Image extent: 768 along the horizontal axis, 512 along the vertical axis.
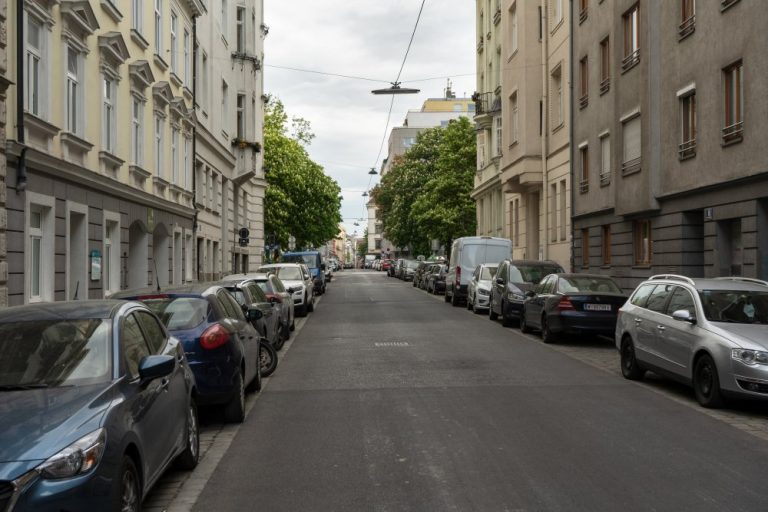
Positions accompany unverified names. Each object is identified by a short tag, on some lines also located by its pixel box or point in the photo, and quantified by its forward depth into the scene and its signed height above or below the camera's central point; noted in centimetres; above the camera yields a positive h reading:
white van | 3075 +10
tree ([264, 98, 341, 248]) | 5866 +477
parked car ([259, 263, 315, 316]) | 2552 -77
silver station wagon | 919 -91
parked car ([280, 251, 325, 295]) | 3997 -30
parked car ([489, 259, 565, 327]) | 2153 -65
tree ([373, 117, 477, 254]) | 5691 +439
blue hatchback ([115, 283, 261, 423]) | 838 -82
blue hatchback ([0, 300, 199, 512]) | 416 -87
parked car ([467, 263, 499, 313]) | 2680 -96
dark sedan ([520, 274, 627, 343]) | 1695 -96
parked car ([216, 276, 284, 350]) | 1388 -78
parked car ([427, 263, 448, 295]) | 4062 -101
